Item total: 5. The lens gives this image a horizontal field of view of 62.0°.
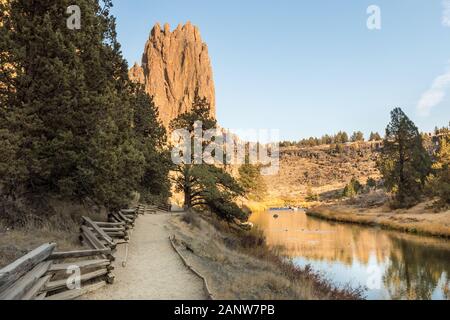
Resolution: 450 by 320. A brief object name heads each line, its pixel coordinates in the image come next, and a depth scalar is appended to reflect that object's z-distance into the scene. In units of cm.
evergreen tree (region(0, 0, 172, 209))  1478
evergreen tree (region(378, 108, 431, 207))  5922
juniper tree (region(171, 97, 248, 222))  3491
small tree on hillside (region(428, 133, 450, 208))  4969
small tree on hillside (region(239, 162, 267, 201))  9330
